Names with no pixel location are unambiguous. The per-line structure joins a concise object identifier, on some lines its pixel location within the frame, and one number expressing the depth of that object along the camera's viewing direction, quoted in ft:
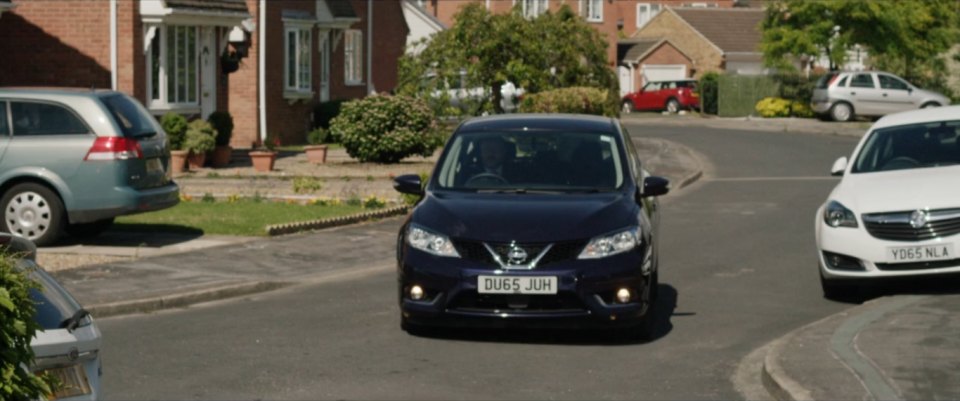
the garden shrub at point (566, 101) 105.81
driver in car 40.52
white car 42.78
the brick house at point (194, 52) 94.89
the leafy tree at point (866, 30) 179.73
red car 221.66
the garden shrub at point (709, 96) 203.21
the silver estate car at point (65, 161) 53.62
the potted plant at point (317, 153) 97.86
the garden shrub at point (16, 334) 17.52
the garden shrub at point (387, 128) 91.04
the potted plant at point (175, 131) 89.76
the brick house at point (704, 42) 260.21
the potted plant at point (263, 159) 91.15
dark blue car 36.45
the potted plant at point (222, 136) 96.94
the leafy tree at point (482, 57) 103.86
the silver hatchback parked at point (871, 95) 167.84
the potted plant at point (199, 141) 92.07
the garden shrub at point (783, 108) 185.57
